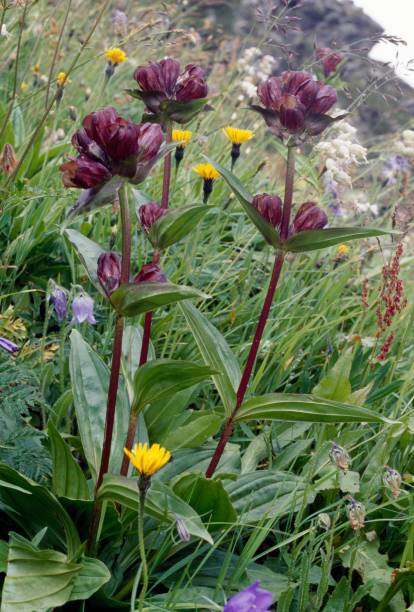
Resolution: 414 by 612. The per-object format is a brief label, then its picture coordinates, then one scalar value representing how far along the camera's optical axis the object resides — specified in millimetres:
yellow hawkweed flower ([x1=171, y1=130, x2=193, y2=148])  2273
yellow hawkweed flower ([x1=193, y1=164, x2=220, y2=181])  2264
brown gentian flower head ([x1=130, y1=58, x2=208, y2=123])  1486
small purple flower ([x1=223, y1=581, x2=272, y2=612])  1090
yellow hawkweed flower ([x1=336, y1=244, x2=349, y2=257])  2709
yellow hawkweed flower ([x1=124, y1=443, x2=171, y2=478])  1048
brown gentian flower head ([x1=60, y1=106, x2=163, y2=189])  1172
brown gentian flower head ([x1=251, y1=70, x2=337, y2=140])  1371
